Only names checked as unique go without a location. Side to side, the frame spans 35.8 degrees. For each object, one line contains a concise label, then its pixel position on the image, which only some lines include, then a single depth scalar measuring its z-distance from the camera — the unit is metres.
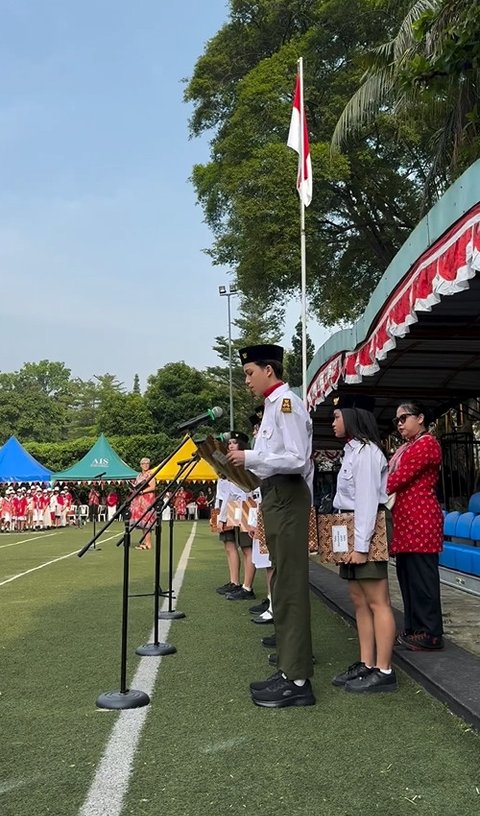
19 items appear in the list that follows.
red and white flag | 12.60
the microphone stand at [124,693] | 4.25
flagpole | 11.77
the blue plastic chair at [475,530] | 9.08
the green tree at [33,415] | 68.81
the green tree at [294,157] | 23.06
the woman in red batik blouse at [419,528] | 5.42
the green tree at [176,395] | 55.16
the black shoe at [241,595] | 8.66
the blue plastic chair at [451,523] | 10.21
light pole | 51.00
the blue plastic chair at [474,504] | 10.28
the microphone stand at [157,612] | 5.59
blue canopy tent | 29.67
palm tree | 7.54
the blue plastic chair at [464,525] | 9.52
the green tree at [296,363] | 43.26
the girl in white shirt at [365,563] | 4.47
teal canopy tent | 30.70
